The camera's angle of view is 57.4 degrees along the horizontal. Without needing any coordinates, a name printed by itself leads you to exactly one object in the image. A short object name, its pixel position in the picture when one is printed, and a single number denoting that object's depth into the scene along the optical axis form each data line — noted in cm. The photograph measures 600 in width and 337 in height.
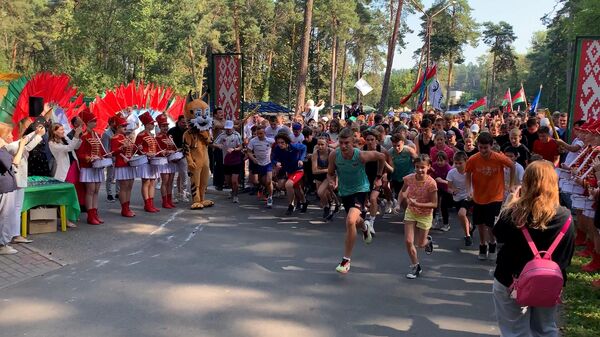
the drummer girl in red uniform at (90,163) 926
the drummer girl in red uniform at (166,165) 1075
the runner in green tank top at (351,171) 725
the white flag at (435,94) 2014
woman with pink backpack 369
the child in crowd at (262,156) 1184
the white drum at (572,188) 732
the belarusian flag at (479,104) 2555
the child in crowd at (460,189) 843
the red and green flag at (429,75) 1964
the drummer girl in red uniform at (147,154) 1024
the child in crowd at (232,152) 1219
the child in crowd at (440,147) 1003
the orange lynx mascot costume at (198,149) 1102
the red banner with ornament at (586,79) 1004
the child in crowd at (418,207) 682
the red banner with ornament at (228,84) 1394
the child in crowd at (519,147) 916
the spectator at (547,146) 961
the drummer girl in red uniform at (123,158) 984
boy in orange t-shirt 733
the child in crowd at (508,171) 768
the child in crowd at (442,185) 958
